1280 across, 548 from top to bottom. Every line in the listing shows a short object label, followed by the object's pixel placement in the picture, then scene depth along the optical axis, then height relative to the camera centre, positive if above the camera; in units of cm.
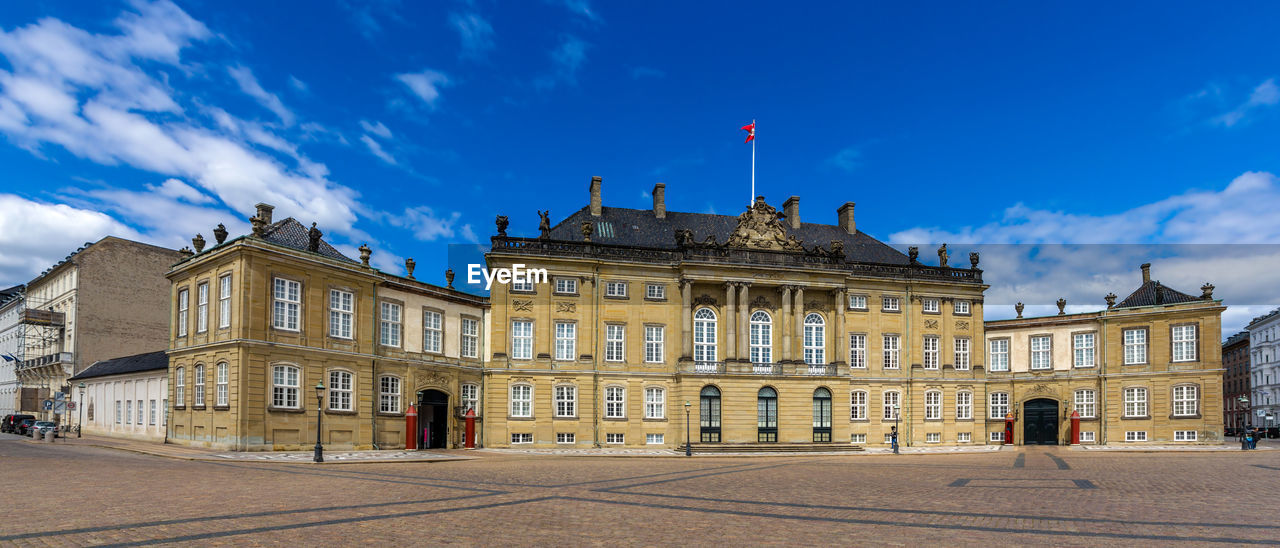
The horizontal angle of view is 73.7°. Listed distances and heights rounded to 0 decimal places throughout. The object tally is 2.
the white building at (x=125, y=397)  4491 -372
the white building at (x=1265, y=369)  10419 -423
